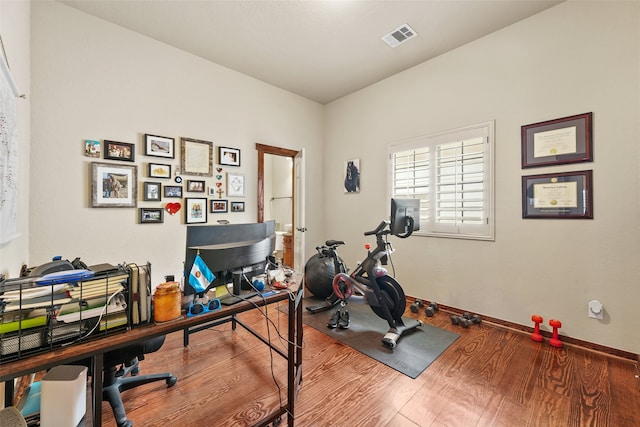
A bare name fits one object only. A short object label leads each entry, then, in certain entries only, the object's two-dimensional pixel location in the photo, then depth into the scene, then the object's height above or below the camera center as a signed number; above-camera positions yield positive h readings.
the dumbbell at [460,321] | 2.67 -1.13
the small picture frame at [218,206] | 3.27 +0.11
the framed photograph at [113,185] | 2.48 +0.29
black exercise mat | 2.05 -1.17
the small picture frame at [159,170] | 2.80 +0.49
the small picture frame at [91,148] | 2.44 +0.64
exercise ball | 3.25 -0.80
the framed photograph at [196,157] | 3.04 +0.70
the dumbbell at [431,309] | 2.96 -1.12
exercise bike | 2.44 -0.75
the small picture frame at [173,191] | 2.91 +0.27
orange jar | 1.07 -0.38
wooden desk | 0.79 -0.47
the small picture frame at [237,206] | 3.48 +0.10
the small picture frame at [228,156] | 3.34 +0.78
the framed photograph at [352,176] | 4.10 +0.63
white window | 2.81 +0.43
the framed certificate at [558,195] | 2.24 +0.18
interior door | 3.88 +0.03
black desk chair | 1.35 -1.03
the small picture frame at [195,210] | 3.06 +0.05
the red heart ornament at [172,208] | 2.93 +0.07
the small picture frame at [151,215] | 2.75 -0.01
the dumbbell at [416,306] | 3.05 -1.12
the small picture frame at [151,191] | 2.77 +0.25
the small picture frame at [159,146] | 2.77 +0.76
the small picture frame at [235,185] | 3.44 +0.40
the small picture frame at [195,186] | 3.08 +0.34
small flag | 1.17 -0.29
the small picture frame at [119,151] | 2.54 +0.64
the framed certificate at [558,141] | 2.23 +0.68
